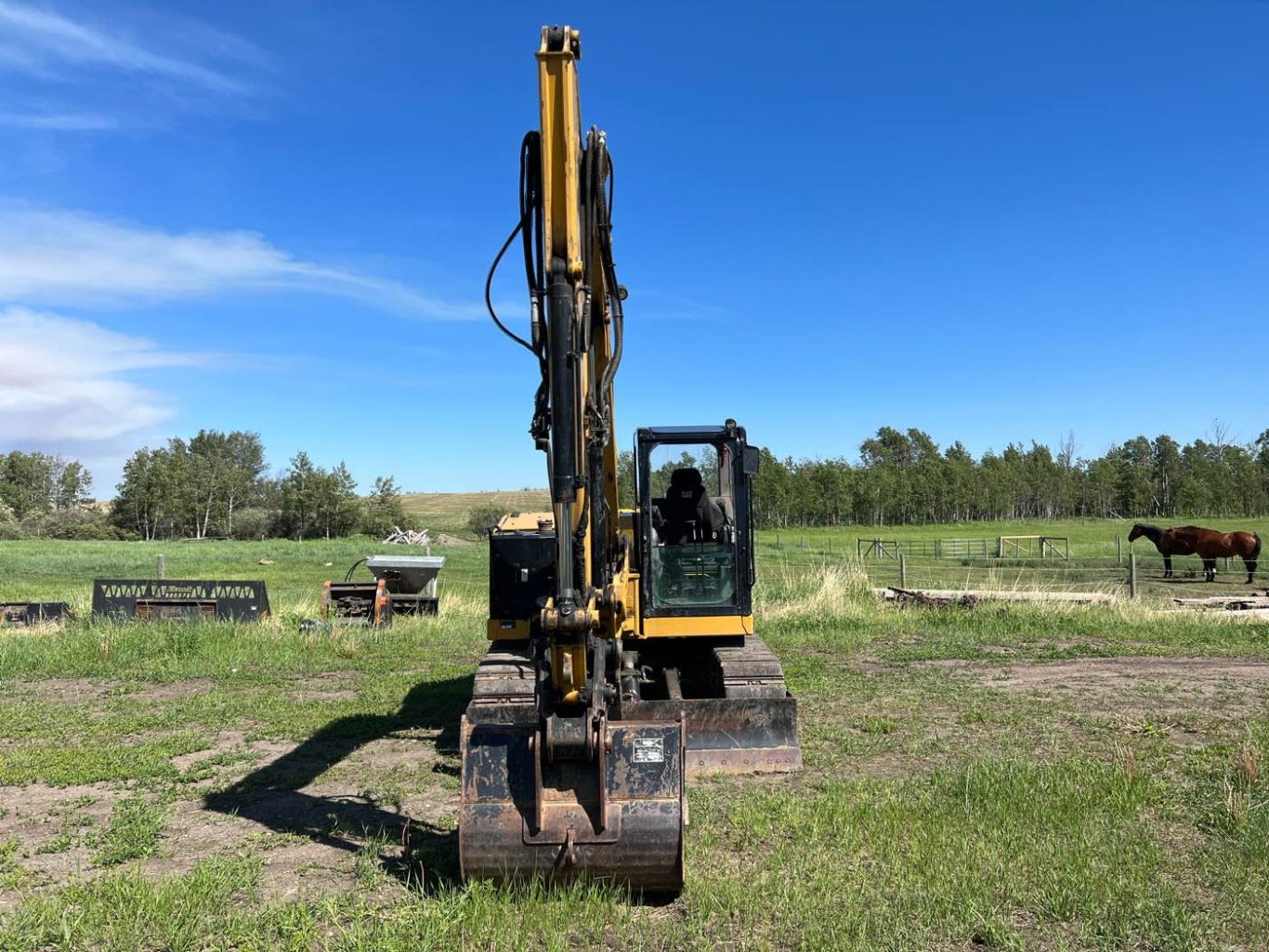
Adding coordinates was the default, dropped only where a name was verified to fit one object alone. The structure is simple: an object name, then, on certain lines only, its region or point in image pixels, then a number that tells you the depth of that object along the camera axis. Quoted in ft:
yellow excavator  15.12
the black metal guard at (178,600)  50.03
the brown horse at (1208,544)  98.07
